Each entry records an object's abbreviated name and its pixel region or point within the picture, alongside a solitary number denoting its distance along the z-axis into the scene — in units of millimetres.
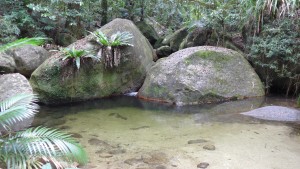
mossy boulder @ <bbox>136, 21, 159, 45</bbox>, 11094
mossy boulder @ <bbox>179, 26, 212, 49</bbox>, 8602
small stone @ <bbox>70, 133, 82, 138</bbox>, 4625
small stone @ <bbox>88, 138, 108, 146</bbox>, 4281
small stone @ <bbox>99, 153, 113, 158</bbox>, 3846
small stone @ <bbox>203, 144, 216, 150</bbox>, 4047
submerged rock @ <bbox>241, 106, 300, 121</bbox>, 5273
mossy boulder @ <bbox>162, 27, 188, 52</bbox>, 9625
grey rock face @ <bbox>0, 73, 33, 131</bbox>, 5413
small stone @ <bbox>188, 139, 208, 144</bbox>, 4301
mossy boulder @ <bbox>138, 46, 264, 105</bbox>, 6754
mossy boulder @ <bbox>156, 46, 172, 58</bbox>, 9797
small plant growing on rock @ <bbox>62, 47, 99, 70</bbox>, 6818
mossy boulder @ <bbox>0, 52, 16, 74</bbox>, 7008
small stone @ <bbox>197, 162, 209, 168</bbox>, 3510
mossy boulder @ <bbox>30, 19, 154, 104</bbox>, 6785
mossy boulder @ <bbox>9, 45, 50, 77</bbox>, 7414
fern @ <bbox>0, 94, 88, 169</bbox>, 2590
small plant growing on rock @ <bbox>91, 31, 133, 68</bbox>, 7270
